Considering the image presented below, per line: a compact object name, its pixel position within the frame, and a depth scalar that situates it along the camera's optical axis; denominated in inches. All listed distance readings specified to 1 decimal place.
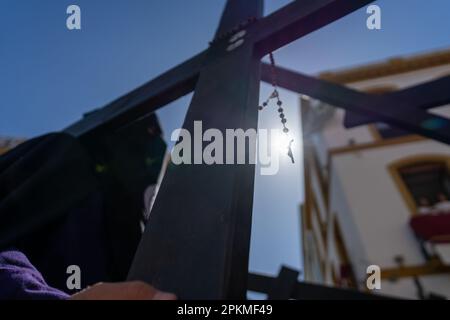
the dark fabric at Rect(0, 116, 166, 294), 40.5
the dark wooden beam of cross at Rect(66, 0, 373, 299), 22.5
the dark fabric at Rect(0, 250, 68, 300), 22.4
